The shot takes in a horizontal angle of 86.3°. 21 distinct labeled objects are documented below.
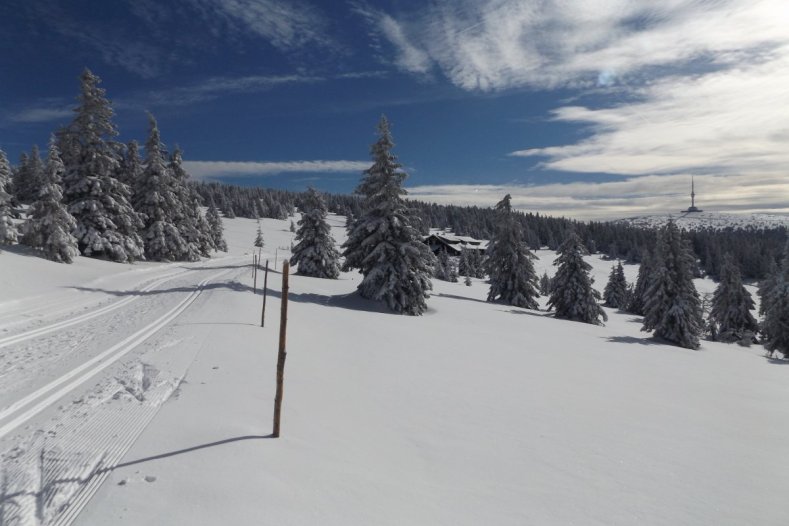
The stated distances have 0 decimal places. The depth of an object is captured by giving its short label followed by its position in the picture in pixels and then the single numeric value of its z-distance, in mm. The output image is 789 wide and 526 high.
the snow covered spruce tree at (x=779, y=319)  28719
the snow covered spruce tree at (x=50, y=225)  27125
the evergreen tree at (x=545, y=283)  72925
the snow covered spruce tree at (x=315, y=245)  40031
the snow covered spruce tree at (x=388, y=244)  24500
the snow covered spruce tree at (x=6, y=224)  25328
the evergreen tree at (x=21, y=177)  68812
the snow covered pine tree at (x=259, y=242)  93475
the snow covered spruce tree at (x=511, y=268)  37375
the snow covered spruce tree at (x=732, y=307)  41344
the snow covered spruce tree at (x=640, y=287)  54212
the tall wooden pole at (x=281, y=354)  6217
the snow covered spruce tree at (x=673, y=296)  26000
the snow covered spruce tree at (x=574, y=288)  32312
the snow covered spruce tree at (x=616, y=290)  61844
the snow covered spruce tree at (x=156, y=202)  40656
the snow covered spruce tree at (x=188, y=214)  45531
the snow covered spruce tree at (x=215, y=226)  68562
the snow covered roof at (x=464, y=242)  107375
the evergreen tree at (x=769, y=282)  43281
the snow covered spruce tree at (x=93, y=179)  32656
